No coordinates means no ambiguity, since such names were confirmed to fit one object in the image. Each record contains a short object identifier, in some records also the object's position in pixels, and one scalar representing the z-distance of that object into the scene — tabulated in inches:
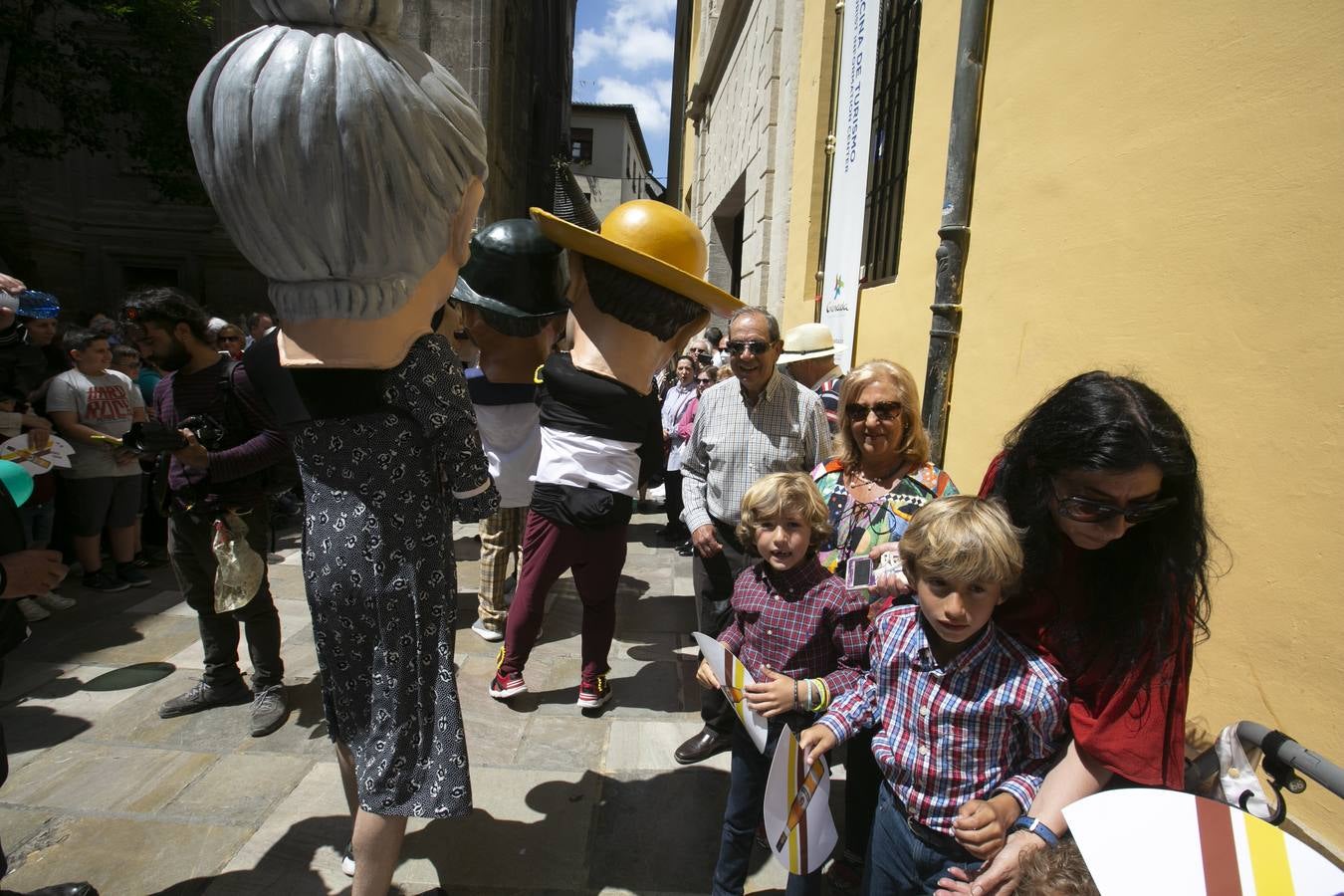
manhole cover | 120.8
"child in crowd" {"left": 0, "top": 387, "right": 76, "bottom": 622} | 134.4
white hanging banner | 225.5
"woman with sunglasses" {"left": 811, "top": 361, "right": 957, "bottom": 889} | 84.1
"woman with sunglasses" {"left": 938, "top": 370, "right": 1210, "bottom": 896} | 50.1
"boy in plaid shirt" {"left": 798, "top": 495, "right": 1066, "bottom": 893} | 54.2
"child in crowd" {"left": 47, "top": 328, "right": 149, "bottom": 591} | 161.2
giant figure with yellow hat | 97.8
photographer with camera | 91.4
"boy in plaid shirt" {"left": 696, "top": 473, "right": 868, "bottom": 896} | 73.2
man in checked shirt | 109.2
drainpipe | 151.1
